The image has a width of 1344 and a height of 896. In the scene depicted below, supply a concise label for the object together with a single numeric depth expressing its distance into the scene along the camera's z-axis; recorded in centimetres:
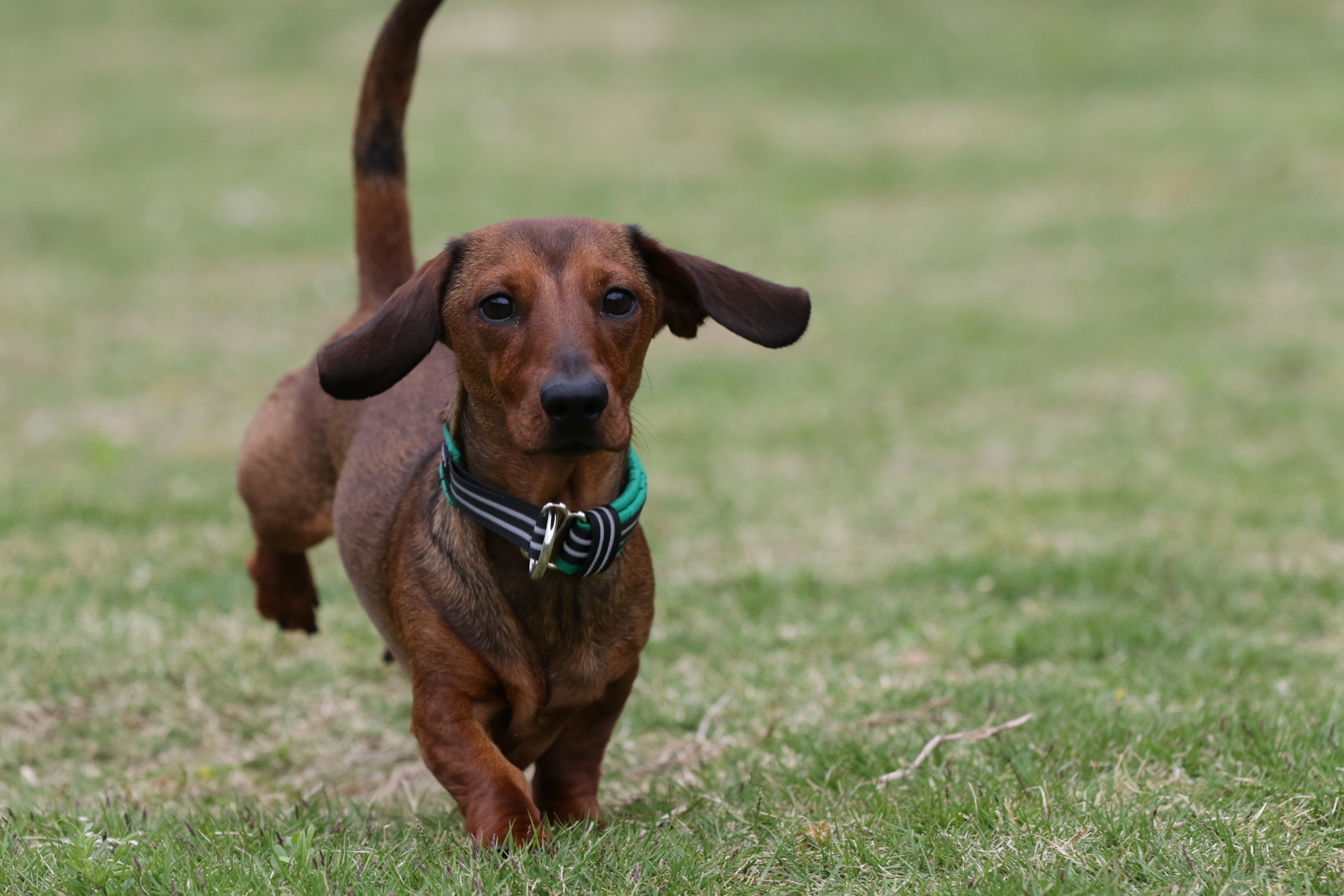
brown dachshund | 641
